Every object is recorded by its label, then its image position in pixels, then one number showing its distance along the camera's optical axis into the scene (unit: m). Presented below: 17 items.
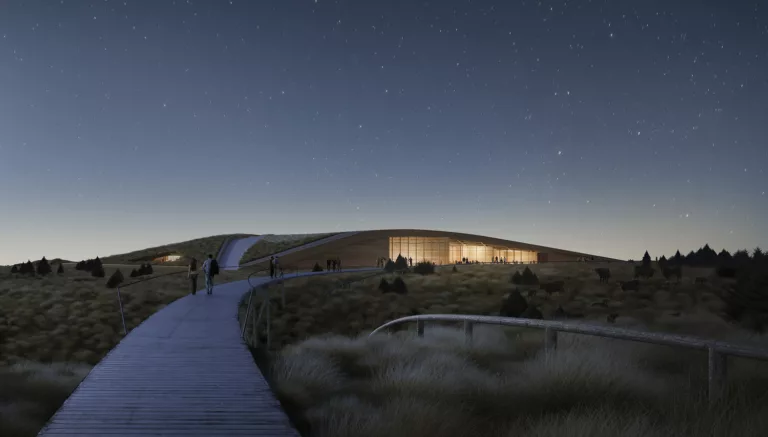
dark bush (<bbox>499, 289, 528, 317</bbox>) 24.22
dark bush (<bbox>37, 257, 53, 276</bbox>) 43.22
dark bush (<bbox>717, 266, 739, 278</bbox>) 34.56
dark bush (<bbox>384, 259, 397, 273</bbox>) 52.71
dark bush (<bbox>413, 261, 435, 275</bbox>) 48.33
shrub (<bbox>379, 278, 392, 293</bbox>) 35.87
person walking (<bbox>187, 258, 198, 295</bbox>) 22.86
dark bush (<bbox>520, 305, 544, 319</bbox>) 21.38
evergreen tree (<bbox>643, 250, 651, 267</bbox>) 45.67
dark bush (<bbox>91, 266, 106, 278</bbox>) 43.12
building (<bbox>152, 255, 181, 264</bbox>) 82.91
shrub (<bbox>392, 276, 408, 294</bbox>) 35.66
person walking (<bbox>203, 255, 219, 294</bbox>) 22.05
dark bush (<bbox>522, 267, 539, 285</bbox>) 37.96
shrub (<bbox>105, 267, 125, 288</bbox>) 35.09
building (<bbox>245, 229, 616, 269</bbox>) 74.81
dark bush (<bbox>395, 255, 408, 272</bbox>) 53.62
